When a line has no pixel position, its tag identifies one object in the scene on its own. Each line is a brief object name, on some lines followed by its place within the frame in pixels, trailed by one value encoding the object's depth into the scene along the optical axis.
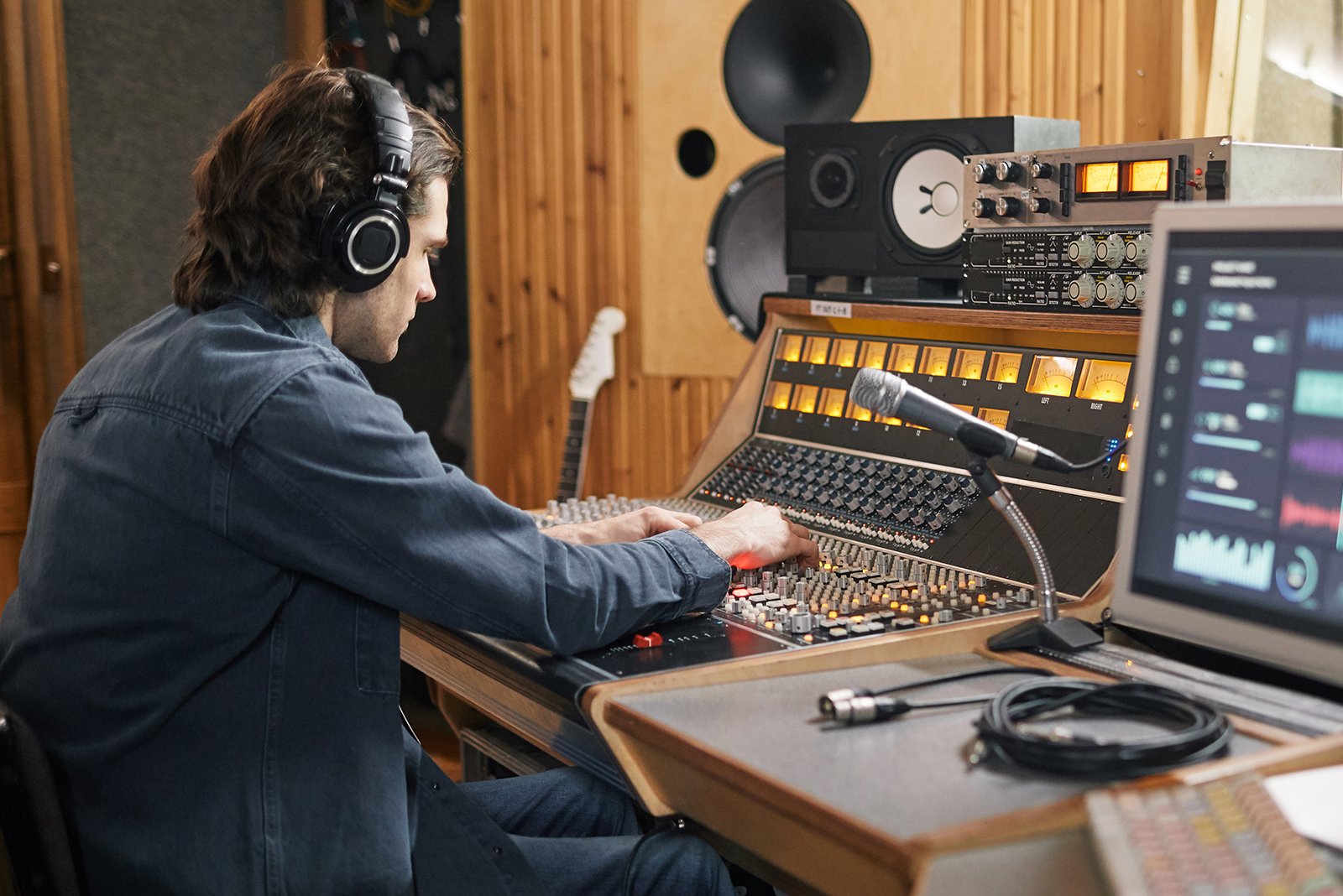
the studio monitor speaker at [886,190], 2.04
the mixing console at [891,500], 1.40
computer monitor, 1.03
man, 1.19
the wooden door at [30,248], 3.15
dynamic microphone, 1.33
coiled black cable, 0.97
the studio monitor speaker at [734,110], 2.77
